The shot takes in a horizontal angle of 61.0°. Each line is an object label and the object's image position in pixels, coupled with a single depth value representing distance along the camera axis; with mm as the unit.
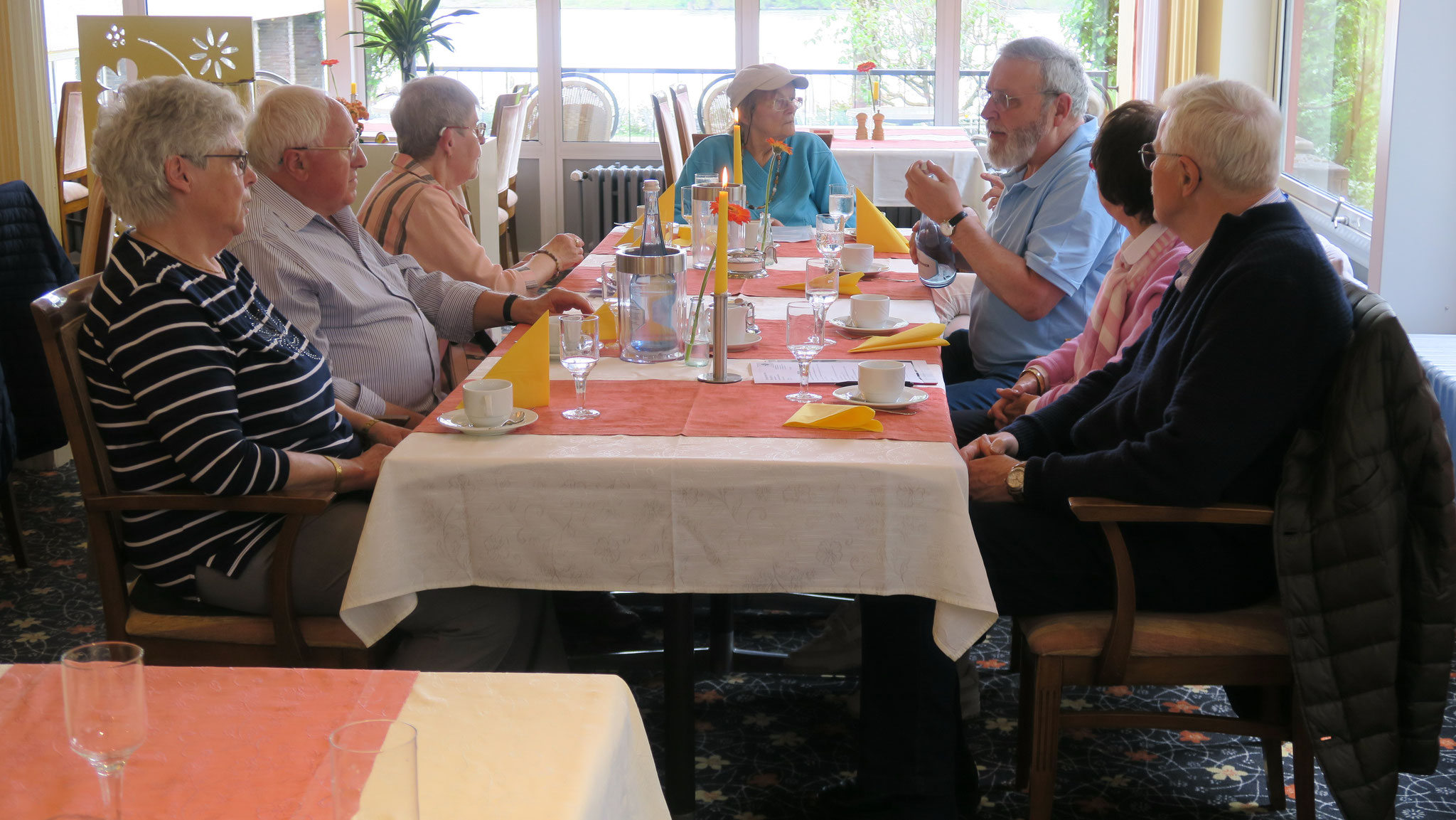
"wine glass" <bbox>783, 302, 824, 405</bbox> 1846
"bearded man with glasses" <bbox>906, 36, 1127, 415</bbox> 2551
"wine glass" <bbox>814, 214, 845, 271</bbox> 2661
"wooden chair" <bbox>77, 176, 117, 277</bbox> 3088
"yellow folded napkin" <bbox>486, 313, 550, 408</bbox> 1816
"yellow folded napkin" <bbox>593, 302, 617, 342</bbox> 2314
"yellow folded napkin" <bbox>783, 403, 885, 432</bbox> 1713
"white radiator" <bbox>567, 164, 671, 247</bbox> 6500
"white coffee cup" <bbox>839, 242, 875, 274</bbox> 2912
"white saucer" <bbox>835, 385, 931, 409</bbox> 1805
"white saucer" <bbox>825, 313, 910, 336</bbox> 2334
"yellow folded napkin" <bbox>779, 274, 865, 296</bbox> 2740
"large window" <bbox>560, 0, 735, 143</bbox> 6695
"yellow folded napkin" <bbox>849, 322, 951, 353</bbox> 2219
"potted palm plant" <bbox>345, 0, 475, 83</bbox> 6270
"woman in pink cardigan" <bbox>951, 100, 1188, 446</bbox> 2109
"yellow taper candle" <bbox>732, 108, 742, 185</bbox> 2523
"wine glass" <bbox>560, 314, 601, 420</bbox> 1761
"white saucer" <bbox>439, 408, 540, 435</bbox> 1692
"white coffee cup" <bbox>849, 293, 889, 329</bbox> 2330
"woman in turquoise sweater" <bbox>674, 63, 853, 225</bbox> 3750
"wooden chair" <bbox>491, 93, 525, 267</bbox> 5500
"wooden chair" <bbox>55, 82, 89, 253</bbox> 4992
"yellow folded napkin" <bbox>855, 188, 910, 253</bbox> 3273
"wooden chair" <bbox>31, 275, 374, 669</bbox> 1670
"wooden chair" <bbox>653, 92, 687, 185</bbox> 5074
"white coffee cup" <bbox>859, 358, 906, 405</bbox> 1810
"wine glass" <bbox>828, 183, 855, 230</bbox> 3098
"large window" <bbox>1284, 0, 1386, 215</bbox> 4258
